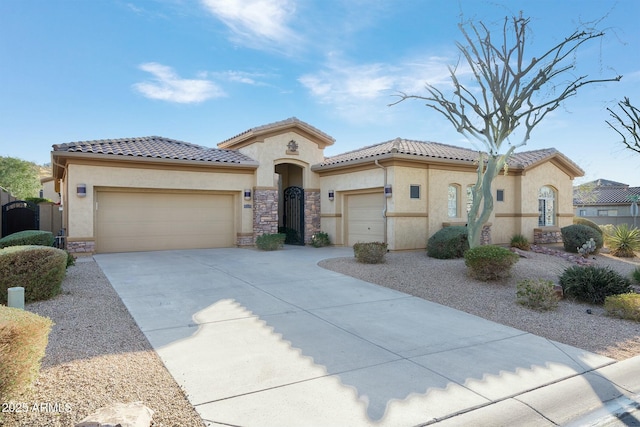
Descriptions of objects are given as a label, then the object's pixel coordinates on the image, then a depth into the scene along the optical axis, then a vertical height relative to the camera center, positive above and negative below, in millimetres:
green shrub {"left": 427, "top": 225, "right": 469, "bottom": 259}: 12922 -889
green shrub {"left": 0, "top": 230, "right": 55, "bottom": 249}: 10766 -557
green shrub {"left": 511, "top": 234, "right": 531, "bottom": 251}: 16828 -1130
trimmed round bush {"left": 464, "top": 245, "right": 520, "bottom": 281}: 9484 -1081
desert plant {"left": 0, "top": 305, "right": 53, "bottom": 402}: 3277 -1120
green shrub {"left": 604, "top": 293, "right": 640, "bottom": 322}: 7267 -1666
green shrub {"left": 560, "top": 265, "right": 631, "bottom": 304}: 8375 -1442
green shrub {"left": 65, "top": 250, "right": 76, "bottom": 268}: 9769 -1048
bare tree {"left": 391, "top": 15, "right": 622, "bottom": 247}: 10820 +3467
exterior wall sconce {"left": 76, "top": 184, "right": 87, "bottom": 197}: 13492 +938
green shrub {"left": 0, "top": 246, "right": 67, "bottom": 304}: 6754 -897
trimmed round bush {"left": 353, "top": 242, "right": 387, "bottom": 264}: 11773 -1058
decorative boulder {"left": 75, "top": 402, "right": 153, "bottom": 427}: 3088 -1576
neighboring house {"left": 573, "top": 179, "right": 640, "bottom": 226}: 37688 +1253
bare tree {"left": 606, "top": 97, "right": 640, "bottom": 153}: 15245 +3806
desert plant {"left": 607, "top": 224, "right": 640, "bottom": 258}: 16422 -1101
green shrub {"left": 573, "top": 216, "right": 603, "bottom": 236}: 18220 -317
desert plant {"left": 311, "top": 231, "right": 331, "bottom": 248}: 16942 -966
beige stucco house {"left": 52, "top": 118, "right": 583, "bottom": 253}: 14266 +1020
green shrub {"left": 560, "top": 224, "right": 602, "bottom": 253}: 16422 -849
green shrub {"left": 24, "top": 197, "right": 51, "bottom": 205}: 24253 +1114
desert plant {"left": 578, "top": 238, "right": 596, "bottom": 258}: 15812 -1286
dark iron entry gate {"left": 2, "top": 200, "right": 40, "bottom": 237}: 17766 +66
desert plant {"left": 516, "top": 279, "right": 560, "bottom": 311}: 7762 -1549
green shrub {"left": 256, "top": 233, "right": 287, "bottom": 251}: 15250 -933
